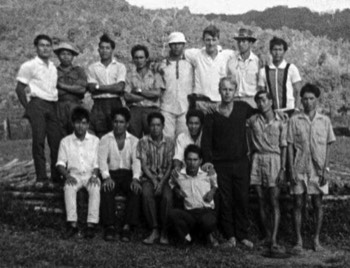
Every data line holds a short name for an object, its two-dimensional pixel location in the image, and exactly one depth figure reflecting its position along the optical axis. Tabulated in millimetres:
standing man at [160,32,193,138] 8406
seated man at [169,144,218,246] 7207
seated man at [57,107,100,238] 7633
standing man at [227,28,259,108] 8234
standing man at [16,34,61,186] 8312
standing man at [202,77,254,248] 7457
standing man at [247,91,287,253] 7453
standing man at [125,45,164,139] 8367
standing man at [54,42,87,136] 8414
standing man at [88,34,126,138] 8375
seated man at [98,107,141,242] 7621
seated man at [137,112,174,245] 7500
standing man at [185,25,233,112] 8297
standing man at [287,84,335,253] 7418
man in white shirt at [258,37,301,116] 7980
